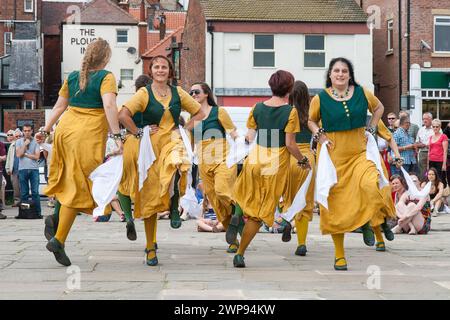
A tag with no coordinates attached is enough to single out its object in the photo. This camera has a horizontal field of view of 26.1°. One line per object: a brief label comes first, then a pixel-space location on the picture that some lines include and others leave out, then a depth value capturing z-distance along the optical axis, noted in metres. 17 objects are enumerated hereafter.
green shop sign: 40.19
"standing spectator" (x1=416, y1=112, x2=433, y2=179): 20.78
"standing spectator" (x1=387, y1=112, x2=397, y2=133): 20.45
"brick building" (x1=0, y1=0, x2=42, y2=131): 68.75
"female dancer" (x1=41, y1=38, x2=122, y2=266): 9.11
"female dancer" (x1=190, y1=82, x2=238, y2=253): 11.57
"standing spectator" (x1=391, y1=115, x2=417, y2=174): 19.20
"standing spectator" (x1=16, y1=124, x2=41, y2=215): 19.41
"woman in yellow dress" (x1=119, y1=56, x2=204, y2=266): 9.39
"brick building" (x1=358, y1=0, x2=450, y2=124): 40.03
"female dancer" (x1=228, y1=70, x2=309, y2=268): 9.28
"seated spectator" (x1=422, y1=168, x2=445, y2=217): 18.61
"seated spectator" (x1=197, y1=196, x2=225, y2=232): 14.78
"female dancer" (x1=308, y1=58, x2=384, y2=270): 9.14
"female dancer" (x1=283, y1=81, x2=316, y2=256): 10.68
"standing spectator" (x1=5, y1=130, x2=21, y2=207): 20.75
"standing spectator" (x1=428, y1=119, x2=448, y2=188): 20.47
